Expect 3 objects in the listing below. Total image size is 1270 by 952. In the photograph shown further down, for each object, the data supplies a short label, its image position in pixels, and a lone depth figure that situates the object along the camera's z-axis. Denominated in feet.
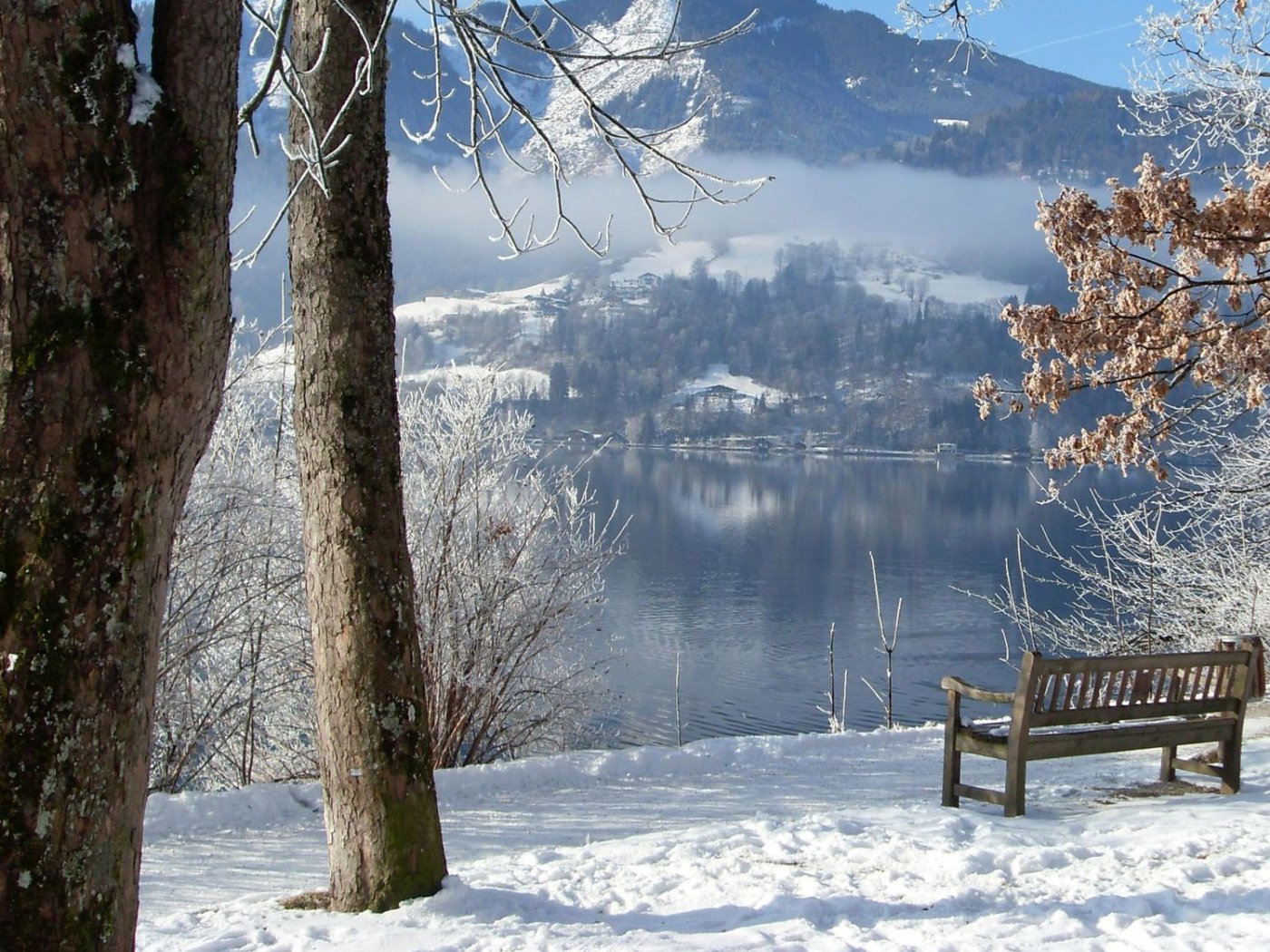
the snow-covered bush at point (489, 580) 37.88
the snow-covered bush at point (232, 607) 33.73
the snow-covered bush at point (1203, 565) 42.34
